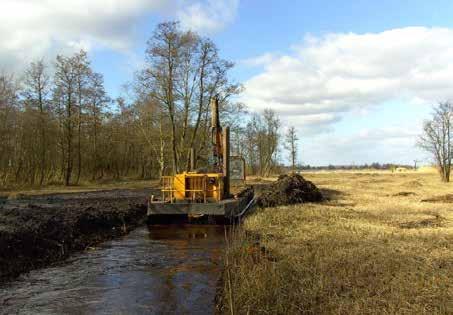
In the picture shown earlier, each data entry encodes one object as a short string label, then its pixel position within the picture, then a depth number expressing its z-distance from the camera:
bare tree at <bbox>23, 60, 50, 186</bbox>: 43.97
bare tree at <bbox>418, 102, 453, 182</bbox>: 49.03
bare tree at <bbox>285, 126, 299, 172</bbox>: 79.81
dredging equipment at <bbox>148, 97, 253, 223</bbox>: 20.55
